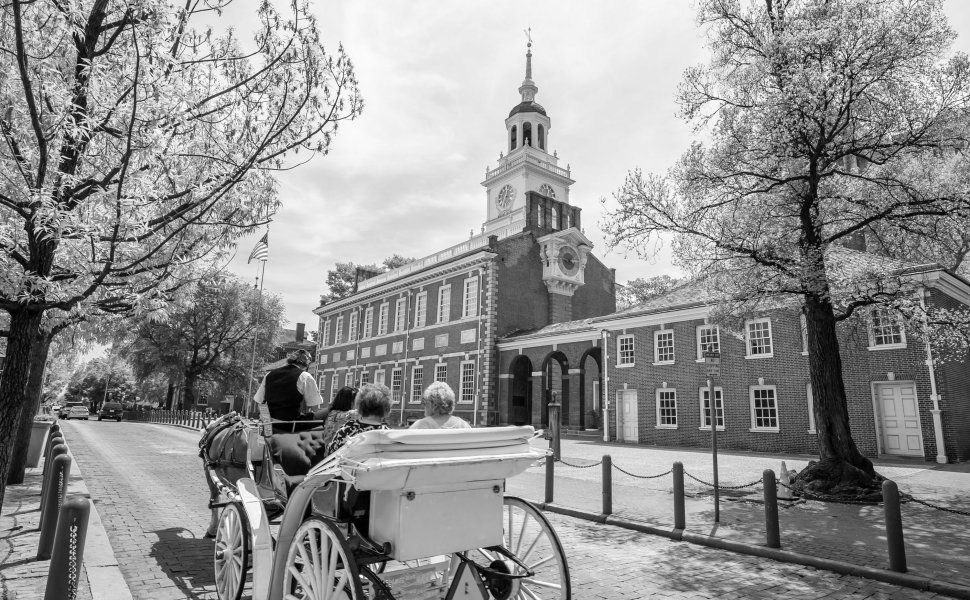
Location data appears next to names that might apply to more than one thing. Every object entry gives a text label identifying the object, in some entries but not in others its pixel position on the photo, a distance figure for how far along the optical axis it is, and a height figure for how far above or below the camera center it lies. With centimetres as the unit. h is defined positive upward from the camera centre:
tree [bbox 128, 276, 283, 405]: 4231 +461
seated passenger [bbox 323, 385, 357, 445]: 452 -9
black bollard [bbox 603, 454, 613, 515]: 891 -127
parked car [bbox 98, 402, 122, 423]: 4761 -124
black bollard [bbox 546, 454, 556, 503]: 991 -128
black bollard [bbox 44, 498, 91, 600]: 321 -93
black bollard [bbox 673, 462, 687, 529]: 788 -128
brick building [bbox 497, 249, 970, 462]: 1655 +124
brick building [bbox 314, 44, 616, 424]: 3262 +740
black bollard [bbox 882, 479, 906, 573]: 582 -120
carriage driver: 562 +9
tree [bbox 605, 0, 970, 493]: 1025 +509
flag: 3012 +827
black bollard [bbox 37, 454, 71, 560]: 552 -115
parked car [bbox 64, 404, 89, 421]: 4891 -142
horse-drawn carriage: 321 -78
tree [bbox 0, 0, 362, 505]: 439 +231
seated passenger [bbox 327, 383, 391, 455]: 412 -5
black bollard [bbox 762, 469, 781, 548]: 688 -138
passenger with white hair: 452 -4
